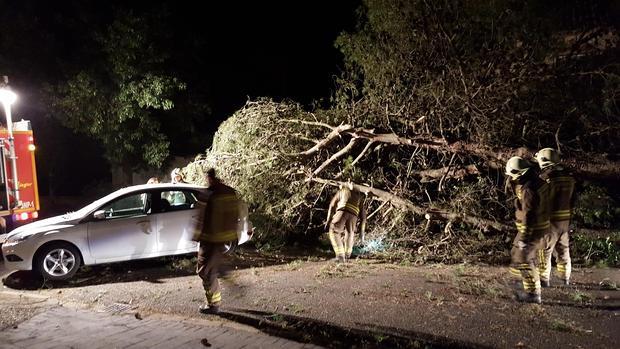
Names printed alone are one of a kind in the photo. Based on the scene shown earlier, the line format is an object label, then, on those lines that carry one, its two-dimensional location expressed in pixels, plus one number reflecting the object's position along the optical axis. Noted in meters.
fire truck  8.57
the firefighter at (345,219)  7.79
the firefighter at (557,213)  5.96
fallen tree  8.15
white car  7.05
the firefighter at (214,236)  5.48
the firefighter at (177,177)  10.16
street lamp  8.62
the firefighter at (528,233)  5.49
